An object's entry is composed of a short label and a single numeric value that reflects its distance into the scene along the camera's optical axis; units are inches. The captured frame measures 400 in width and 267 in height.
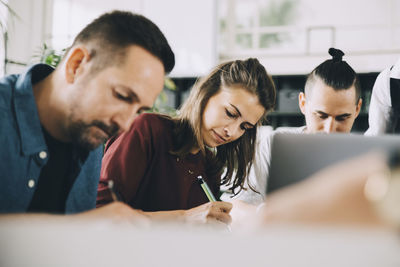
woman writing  38.2
